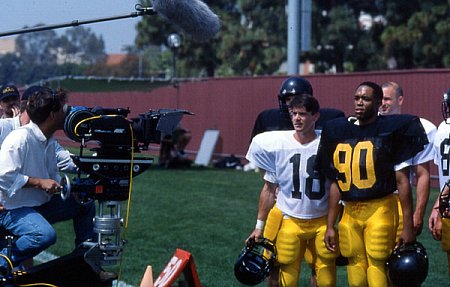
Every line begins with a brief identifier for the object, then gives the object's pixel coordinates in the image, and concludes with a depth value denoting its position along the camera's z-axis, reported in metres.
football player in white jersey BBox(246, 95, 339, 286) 13.17
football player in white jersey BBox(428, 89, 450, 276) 13.69
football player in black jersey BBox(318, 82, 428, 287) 12.55
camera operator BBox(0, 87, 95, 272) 12.45
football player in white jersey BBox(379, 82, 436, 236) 12.66
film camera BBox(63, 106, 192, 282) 12.05
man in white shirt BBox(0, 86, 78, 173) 14.10
